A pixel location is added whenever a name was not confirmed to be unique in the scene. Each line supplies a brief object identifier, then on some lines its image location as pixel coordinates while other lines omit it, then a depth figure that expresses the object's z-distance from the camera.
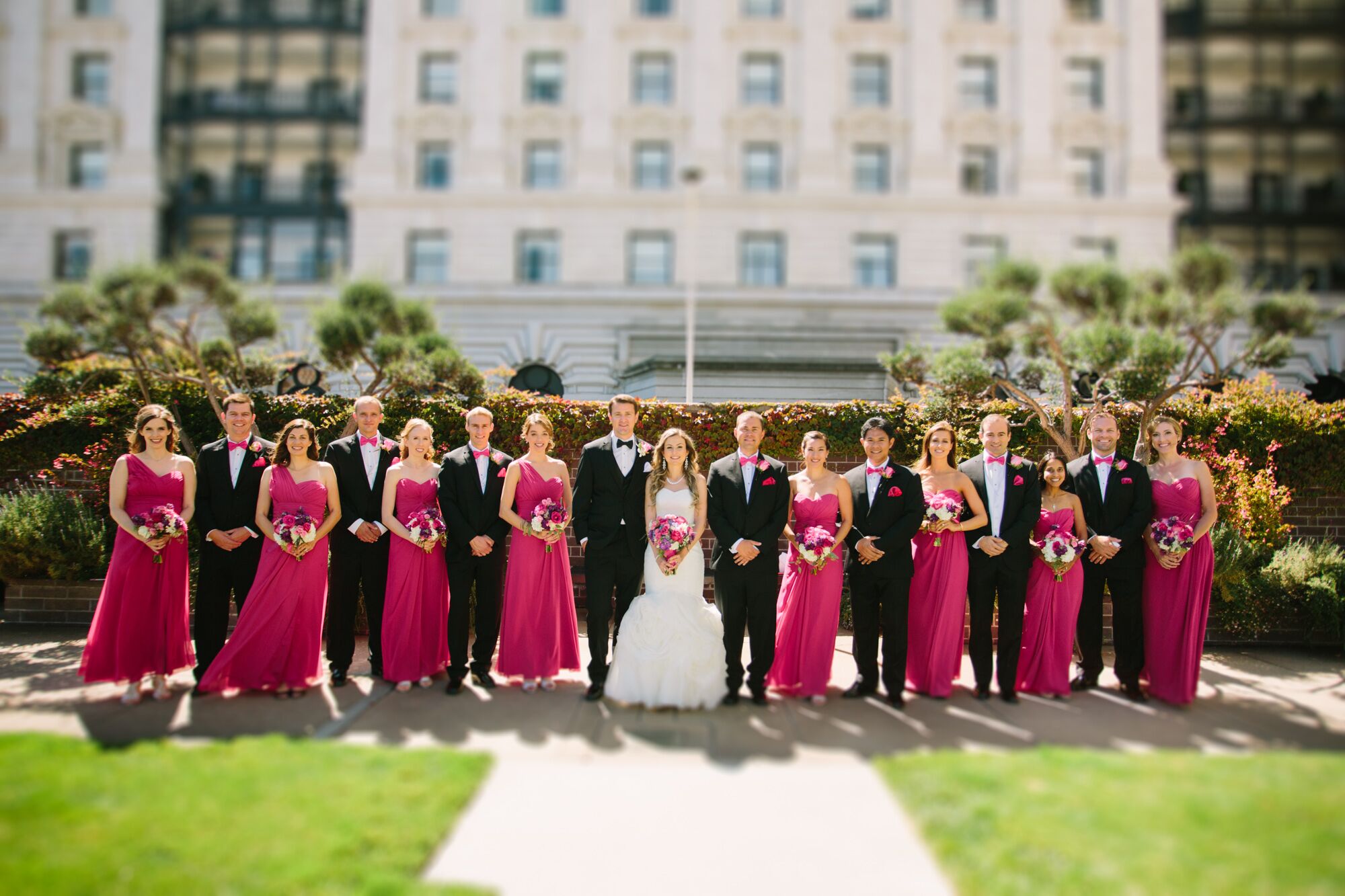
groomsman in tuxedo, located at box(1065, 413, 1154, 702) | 7.02
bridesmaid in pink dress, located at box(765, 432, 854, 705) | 6.77
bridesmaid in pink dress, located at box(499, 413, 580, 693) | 7.06
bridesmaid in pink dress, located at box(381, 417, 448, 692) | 7.02
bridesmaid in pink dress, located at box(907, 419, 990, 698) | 6.84
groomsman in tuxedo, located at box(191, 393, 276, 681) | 7.01
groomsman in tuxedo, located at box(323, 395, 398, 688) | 7.30
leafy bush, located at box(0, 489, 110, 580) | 9.48
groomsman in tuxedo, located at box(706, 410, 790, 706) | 6.71
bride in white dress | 6.43
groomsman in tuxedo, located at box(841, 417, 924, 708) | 6.72
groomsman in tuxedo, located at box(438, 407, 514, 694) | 7.06
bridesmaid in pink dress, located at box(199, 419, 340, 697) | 6.66
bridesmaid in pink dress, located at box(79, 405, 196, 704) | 6.51
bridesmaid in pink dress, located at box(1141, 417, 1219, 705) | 6.77
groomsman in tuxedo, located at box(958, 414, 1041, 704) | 6.77
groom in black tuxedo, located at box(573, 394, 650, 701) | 6.92
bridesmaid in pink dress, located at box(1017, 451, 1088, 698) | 6.91
